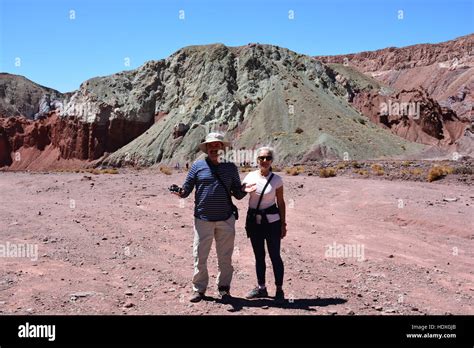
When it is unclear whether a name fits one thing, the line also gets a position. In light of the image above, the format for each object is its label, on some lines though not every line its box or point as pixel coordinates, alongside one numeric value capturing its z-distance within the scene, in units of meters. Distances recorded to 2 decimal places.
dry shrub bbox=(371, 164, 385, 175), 23.42
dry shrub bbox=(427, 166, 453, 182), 20.28
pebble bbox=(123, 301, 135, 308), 5.73
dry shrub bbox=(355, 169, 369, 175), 23.89
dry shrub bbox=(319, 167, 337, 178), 23.83
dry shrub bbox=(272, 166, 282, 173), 30.47
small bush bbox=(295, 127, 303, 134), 42.69
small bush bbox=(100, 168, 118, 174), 31.81
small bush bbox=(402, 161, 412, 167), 26.76
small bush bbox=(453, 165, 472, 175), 21.56
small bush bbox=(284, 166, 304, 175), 26.37
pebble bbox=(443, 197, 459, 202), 14.79
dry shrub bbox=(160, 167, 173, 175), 28.50
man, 5.88
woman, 5.97
